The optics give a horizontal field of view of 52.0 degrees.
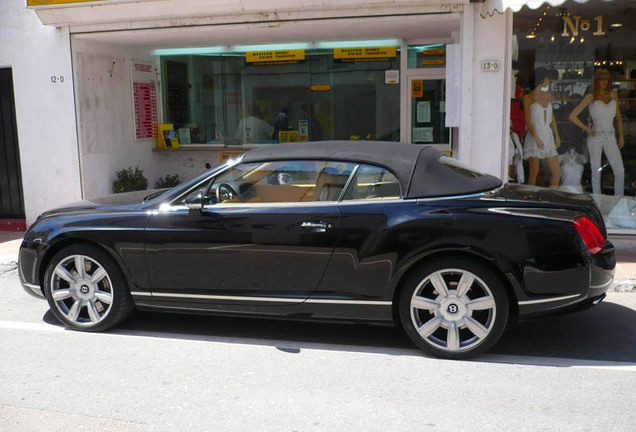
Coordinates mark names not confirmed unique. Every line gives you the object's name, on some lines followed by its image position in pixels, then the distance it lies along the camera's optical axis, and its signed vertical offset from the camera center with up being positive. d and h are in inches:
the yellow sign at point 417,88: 439.2 +21.5
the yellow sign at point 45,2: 364.2 +69.5
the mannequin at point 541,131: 356.2 -7.1
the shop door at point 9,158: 419.5 -19.9
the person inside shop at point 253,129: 476.7 -4.2
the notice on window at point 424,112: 440.5 +5.4
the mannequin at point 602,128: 353.1 -6.0
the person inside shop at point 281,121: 470.6 +1.1
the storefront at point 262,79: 337.7 +28.5
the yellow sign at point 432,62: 434.3 +38.2
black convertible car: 187.0 -38.1
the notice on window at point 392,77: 442.6 +29.6
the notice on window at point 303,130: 468.4 -5.5
